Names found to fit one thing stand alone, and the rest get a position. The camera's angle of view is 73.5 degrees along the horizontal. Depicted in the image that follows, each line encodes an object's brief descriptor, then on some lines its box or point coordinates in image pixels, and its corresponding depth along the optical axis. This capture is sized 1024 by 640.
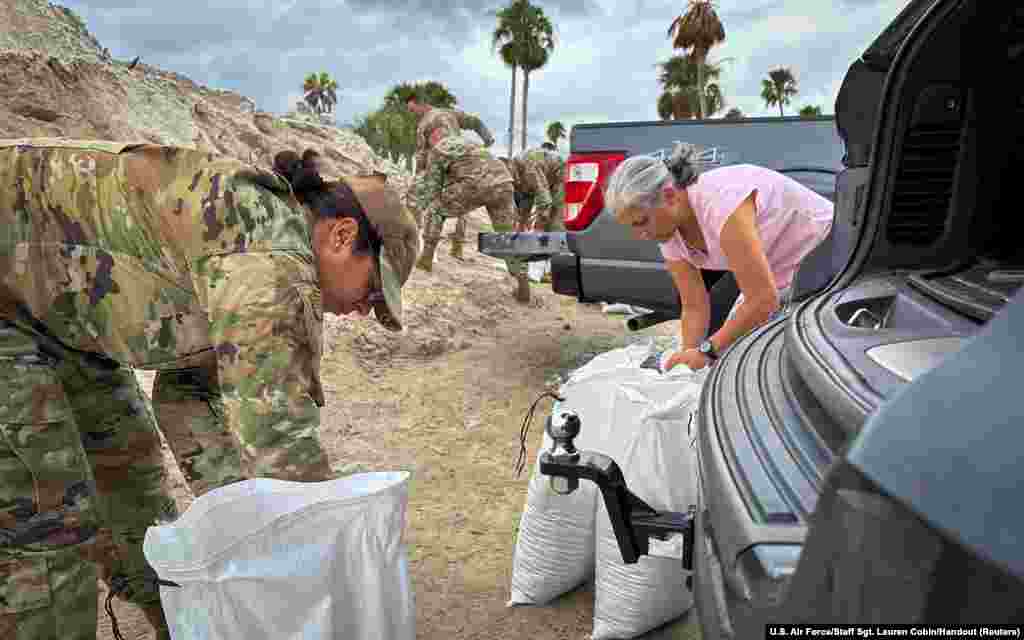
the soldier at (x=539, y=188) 7.64
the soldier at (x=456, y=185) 6.32
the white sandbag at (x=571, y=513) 1.85
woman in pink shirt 2.11
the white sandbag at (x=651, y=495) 1.71
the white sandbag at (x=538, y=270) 8.02
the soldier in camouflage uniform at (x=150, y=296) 1.17
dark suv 0.44
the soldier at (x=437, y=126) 6.78
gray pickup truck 3.11
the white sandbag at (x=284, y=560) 1.04
